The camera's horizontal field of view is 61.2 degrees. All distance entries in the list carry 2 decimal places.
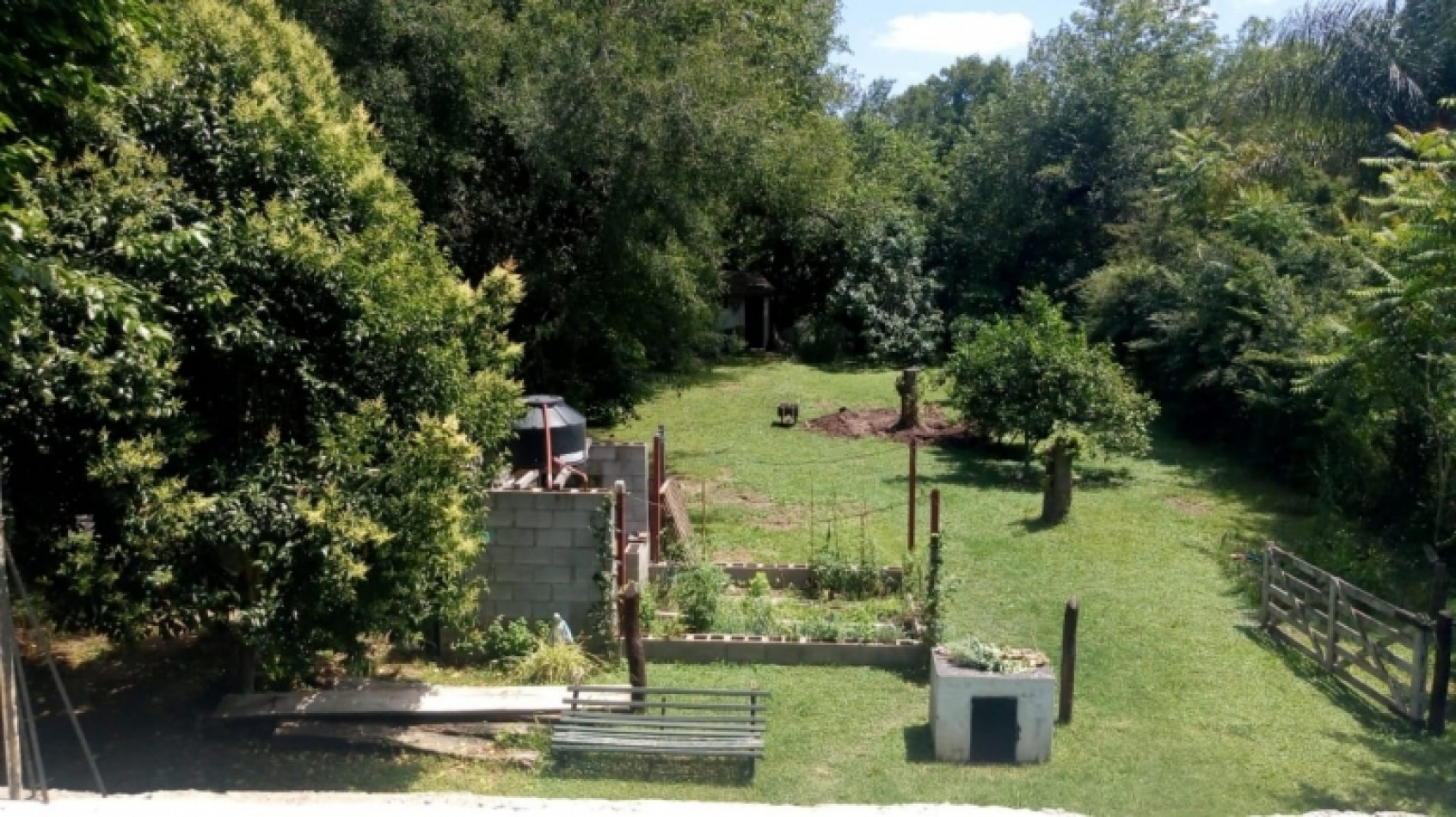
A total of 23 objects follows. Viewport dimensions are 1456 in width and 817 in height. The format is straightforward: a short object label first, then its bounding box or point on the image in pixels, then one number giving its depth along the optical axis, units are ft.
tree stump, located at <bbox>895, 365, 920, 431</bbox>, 75.97
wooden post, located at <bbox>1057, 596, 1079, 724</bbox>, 32.09
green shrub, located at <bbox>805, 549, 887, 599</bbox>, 42.32
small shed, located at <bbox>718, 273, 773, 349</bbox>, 121.49
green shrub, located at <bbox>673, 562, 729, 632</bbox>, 37.93
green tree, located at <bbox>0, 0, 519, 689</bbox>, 25.25
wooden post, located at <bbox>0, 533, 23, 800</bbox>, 21.88
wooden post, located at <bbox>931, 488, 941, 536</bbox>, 36.65
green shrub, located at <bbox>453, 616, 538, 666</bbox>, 35.83
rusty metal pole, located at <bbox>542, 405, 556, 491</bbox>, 40.93
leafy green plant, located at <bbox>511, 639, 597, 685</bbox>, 34.60
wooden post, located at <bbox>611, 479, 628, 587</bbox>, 37.63
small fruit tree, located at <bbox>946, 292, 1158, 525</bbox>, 62.34
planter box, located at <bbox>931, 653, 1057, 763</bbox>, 29.30
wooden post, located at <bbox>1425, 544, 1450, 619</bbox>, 36.96
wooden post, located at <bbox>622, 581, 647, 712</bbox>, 31.45
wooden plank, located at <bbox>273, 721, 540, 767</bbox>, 30.37
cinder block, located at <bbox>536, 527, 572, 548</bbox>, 36.42
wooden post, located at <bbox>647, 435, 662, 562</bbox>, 45.09
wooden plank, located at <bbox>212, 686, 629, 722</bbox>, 30.76
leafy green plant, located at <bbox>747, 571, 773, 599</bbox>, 40.27
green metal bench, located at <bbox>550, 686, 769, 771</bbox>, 28.55
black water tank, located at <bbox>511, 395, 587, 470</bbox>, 41.81
